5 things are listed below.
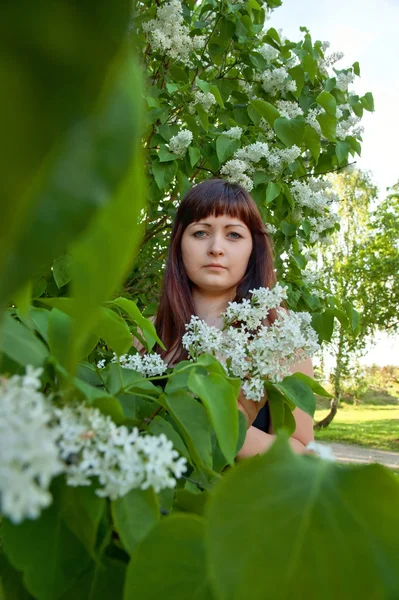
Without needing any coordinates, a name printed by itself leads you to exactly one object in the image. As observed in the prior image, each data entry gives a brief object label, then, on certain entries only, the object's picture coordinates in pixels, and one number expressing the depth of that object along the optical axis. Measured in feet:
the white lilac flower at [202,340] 2.27
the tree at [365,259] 33.94
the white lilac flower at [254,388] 1.91
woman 4.40
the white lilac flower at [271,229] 6.32
